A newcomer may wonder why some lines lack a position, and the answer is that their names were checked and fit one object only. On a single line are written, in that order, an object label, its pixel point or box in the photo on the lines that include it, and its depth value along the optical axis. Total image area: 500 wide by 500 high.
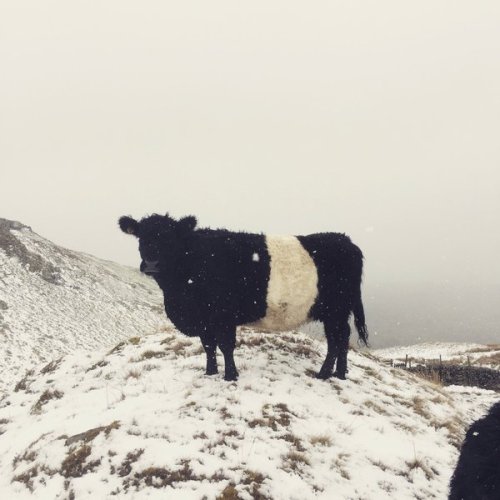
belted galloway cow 7.64
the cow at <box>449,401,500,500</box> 3.75
